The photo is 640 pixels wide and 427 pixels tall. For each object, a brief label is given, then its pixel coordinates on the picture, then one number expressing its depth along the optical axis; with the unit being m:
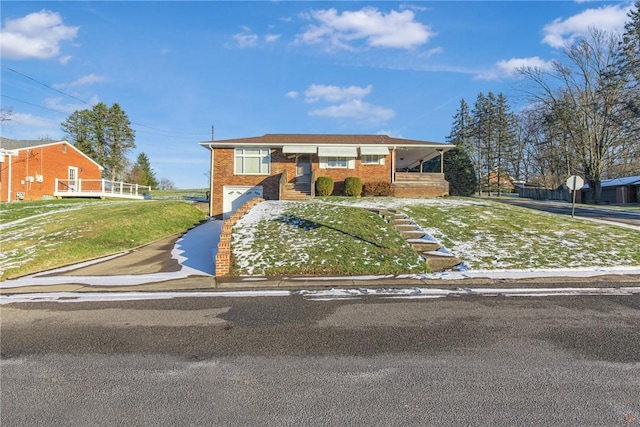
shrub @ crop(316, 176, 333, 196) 19.12
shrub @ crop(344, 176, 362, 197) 19.28
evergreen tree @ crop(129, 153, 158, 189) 50.28
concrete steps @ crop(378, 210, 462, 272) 8.27
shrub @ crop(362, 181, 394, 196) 19.53
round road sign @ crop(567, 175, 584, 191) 14.30
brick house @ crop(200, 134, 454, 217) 19.66
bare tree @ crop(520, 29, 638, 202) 27.59
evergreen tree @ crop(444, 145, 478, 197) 38.91
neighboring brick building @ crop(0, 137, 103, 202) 24.47
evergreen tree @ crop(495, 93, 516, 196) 48.25
